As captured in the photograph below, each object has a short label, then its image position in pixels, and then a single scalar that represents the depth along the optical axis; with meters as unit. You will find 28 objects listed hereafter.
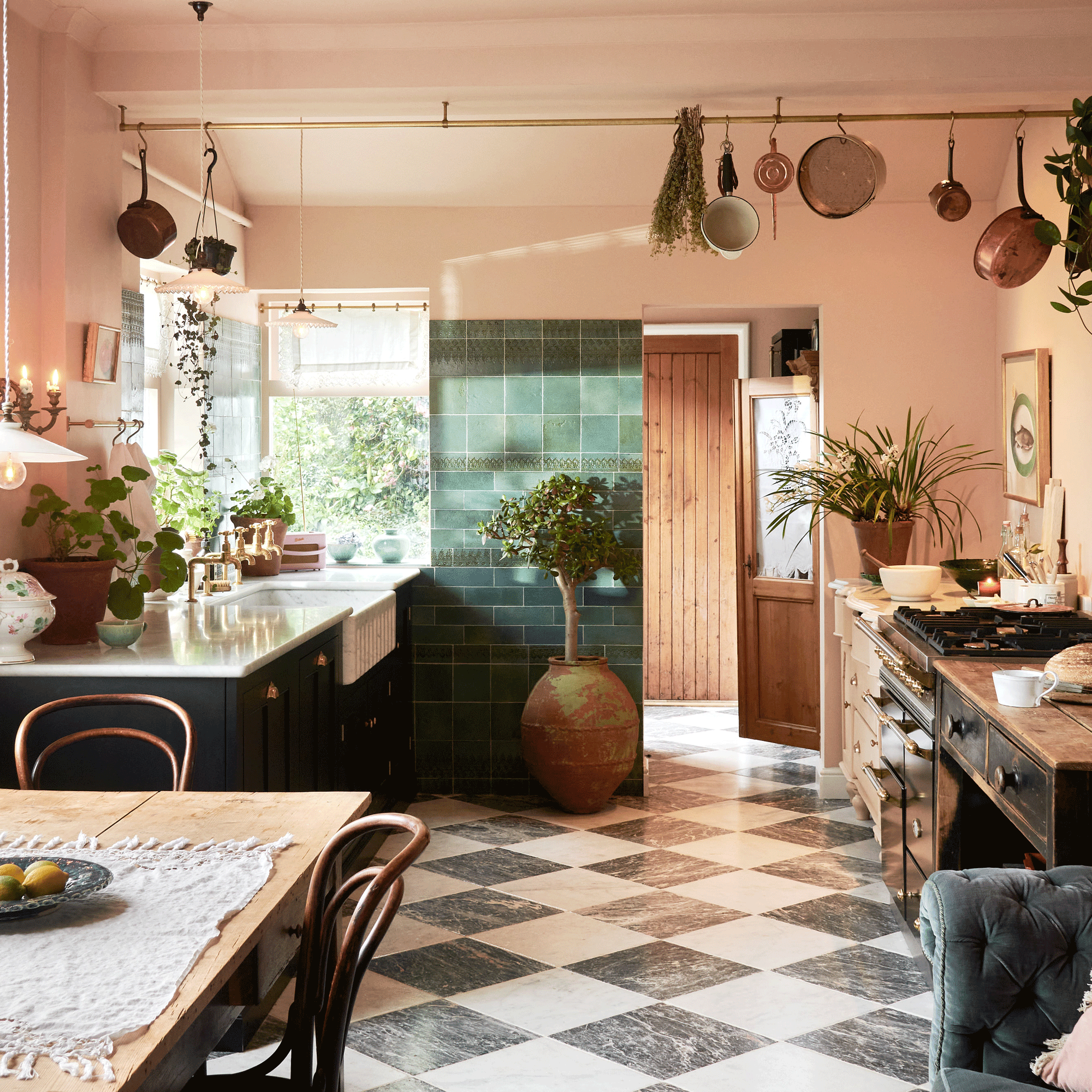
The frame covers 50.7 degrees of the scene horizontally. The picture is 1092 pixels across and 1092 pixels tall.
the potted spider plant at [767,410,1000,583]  4.83
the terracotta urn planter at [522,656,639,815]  4.87
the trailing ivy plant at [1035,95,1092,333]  2.51
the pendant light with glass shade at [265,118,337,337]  4.57
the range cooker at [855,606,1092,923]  3.08
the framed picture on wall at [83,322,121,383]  3.68
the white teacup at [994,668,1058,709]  2.40
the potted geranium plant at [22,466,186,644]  3.32
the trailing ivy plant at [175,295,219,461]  4.75
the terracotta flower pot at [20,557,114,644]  3.33
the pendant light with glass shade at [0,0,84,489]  2.41
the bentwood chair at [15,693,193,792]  2.46
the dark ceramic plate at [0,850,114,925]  1.54
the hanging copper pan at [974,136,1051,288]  3.77
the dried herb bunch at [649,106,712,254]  3.68
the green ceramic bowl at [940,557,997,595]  4.40
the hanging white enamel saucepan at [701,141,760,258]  3.75
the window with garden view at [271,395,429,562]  5.77
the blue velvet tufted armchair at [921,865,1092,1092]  1.86
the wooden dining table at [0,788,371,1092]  1.29
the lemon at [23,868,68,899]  1.56
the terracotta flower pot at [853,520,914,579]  4.76
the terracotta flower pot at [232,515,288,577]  5.07
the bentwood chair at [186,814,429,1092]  1.60
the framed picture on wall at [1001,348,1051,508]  4.24
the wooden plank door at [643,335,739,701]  6.96
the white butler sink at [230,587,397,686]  4.13
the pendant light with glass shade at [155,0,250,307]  3.57
